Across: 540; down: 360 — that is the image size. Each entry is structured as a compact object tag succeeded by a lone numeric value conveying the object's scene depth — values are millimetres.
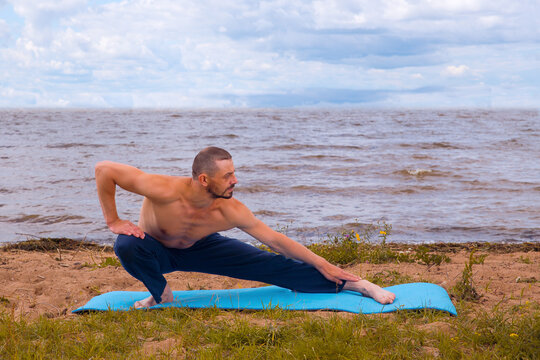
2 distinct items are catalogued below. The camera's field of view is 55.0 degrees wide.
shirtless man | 4191
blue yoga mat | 4395
